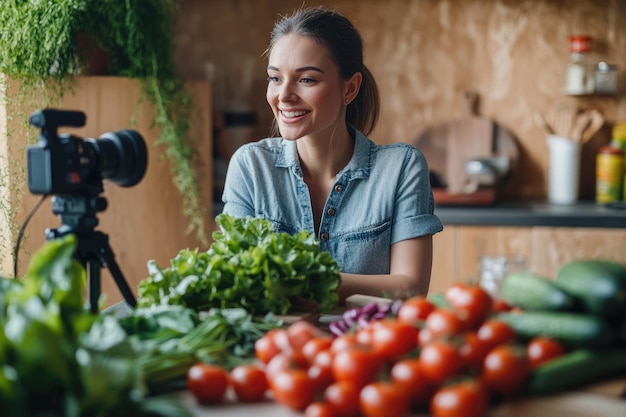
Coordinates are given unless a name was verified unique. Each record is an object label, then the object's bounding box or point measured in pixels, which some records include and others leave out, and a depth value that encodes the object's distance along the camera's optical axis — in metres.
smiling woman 1.97
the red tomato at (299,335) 1.15
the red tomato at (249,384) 1.06
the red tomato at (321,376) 1.03
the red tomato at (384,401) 0.95
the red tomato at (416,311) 1.15
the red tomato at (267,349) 1.15
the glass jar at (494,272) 1.34
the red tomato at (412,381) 0.99
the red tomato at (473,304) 1.12
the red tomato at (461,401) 0.94
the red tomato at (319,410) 0.97
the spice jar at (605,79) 3.54
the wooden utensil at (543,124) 3.63
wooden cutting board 3.65
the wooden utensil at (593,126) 3.56
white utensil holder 3.52
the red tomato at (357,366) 1.00
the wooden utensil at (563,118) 3.59
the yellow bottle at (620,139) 3.52
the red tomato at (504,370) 1.02
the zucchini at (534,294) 1.13
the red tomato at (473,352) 1.03
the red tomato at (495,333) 1.06
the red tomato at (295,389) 1.00
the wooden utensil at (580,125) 3.57
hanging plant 2.46
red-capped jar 3.51
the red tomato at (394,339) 1.05
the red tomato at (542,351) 1.08
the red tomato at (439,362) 0.98
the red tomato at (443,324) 1.06
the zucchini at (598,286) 1.10
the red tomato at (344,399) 0.99
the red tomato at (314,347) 1.10
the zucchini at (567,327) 1.09
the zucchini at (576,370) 1.05
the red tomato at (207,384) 1.05
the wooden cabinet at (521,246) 3.16
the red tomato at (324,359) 1.05
